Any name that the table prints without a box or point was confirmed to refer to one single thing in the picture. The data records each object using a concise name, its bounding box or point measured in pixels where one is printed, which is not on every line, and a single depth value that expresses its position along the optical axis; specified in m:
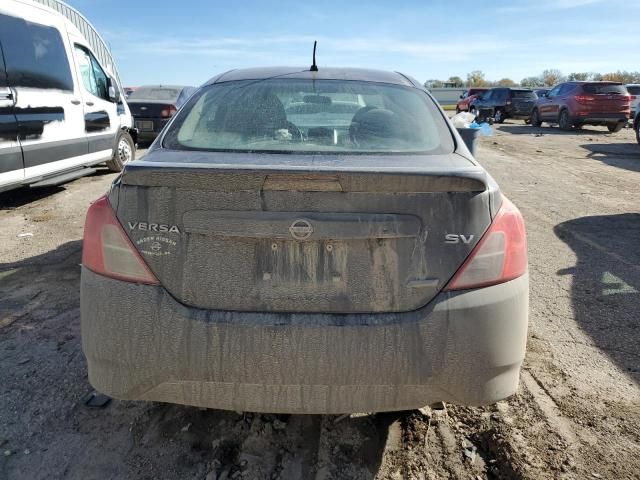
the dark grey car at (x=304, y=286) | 1.82
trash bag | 6.22
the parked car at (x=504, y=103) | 24.93
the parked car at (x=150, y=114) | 12.70
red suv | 18.27
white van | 5.73
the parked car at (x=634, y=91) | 21.12
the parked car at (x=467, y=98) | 29.56
